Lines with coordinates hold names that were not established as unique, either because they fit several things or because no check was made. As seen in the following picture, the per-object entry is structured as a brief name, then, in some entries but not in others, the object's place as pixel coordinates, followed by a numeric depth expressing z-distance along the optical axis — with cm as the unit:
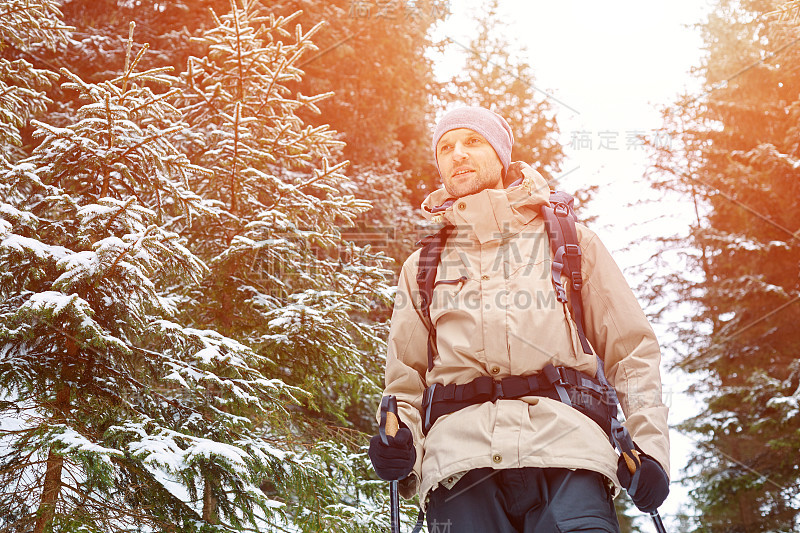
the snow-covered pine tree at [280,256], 637
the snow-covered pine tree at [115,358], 462
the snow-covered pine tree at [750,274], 1294
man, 256
